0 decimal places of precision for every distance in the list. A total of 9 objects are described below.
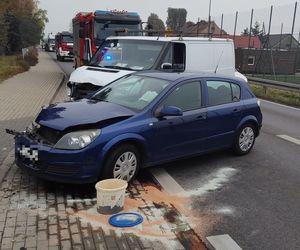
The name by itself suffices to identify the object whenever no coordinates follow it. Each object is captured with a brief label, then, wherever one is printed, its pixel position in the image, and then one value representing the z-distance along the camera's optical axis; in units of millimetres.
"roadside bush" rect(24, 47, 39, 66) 20562
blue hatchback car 3577
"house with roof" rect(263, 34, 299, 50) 17483
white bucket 3241
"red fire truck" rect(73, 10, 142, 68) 11018
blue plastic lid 3109
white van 6936
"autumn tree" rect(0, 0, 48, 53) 21141
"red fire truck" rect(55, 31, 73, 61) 26401
